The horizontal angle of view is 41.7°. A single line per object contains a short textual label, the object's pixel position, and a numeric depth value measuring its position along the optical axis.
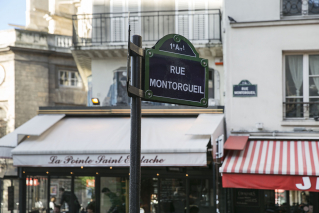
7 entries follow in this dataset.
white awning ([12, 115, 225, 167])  10.34
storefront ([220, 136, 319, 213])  9.30
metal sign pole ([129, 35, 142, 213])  3.73
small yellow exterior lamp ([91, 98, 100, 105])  12.99
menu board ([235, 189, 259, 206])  11.06
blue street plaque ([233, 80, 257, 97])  10.67
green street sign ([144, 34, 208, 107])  3.92
